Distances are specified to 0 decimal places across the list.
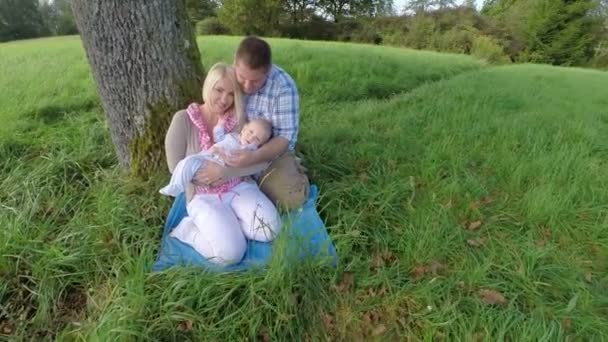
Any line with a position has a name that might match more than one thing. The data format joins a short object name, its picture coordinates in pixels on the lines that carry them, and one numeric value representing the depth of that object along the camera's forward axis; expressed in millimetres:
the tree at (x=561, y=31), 23906
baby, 2084
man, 2283
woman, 2020
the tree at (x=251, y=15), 23797
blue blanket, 1964
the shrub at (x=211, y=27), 24422
